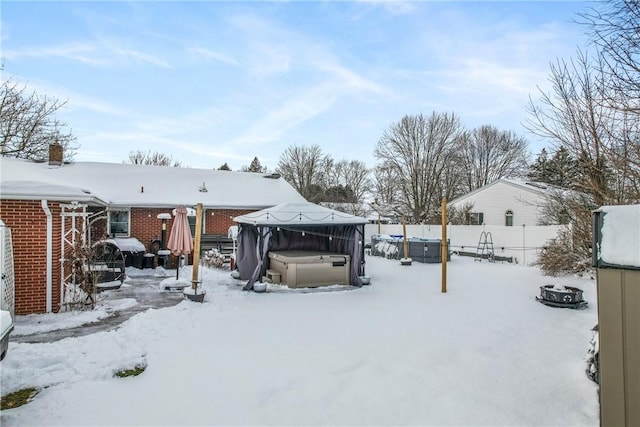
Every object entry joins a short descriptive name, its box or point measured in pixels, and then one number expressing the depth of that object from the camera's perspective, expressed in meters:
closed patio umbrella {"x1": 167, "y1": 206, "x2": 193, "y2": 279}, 10.10
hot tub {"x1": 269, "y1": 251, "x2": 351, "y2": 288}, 10.70
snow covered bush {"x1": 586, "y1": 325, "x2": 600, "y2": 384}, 4.42
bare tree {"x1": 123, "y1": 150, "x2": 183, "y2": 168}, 35.31
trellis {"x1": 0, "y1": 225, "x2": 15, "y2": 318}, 5.52
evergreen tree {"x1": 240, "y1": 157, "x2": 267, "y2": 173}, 45.22
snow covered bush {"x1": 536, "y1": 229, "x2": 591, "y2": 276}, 11.45
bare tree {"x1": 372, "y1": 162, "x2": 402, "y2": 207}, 35.23
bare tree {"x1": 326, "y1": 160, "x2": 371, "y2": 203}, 41.31
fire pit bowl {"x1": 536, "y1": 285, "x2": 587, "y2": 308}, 8.51
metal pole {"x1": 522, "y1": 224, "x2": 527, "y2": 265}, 17.28
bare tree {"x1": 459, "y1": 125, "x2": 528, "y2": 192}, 36.09
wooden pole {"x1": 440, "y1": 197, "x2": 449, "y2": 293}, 10.31
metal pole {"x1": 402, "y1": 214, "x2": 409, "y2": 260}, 15.44
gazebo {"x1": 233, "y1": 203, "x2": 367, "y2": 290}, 10.61
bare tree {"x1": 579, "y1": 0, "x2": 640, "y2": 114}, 4.71
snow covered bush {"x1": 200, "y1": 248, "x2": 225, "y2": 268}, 14.46
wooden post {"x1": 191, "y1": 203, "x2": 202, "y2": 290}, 8.74
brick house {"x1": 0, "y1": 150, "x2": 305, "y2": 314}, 7.12
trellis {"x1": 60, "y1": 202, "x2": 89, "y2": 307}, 7.68
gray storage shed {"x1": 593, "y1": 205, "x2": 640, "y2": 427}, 2.04
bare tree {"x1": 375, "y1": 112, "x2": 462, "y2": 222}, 32.81
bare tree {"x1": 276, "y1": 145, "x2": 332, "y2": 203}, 39.81
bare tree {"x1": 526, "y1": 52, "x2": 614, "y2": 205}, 6.57
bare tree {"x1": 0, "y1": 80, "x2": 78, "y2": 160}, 15.62
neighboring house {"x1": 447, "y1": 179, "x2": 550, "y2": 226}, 22.47
